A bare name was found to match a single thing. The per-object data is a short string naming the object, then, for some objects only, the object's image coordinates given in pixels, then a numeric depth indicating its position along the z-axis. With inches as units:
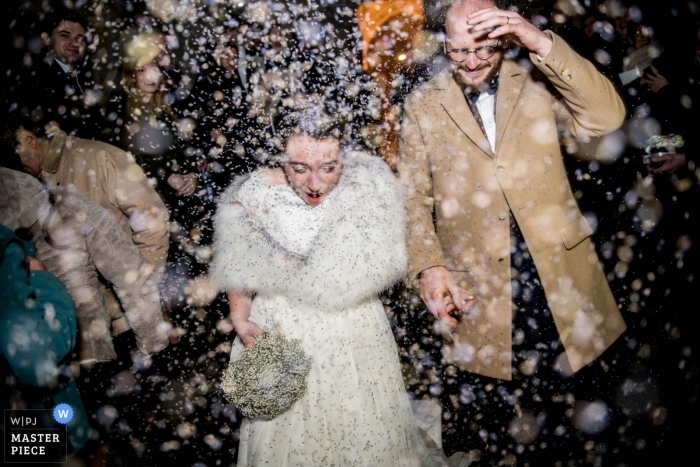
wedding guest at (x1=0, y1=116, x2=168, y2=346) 80.8
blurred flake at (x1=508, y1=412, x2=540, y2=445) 93.0
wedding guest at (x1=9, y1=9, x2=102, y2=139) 92.4
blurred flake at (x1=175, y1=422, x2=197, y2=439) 108.9
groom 72.0
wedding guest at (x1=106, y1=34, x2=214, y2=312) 100.0
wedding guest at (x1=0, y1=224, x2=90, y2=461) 63.3
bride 71.6
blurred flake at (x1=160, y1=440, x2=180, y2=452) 105.0
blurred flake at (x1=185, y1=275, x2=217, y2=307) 122.6
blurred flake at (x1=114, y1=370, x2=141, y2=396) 109.7
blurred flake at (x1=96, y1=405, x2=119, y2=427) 104.2
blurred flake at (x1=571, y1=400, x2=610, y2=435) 92.7
